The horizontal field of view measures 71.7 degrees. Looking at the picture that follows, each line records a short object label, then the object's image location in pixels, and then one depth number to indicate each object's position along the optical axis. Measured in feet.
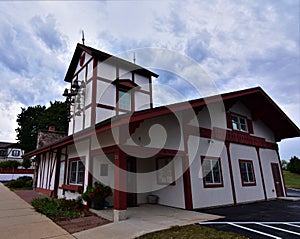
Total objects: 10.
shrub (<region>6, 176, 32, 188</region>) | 56.20
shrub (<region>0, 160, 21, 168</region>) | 82.17
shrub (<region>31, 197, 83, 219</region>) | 21.28
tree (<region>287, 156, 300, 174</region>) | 73.36
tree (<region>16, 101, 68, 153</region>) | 98.53
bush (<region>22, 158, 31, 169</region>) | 88.65
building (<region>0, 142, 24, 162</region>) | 121.68
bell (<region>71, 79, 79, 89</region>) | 39.78
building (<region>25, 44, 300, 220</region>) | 22.63
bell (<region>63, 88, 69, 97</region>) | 40.09
